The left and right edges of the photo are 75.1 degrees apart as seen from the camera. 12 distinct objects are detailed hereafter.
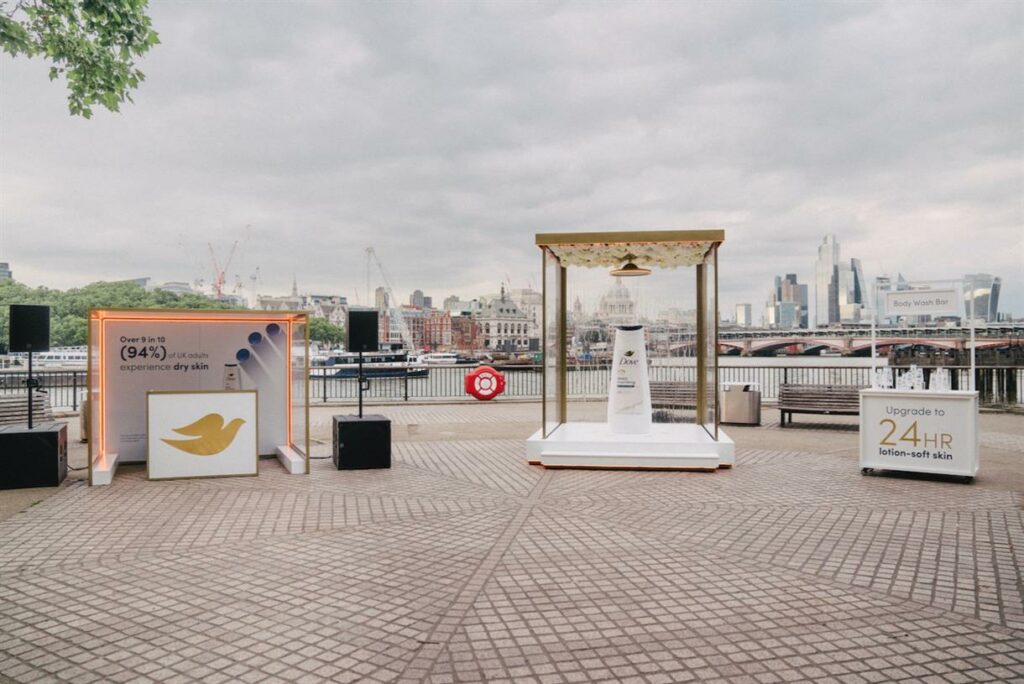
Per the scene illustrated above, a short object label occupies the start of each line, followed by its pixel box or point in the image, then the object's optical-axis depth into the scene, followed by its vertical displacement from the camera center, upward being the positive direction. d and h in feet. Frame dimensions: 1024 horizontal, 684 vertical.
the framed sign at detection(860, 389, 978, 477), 26.05 -3.63
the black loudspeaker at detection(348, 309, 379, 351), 30.60 +0.84
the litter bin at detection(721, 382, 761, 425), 43.70 -3.93
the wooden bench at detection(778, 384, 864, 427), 40.42 -3.54
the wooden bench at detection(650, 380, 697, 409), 42.22 -3.20
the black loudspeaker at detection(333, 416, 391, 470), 29.27 -4.24
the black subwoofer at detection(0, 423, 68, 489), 25.29 -4.08
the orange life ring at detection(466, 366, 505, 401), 58.29 -3.26
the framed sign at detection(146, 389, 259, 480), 27.30 -3.53
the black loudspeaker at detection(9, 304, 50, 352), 27.14 +0.95
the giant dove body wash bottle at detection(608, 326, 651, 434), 32.55 -1.87
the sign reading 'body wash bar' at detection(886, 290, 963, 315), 29.12 +1.74
